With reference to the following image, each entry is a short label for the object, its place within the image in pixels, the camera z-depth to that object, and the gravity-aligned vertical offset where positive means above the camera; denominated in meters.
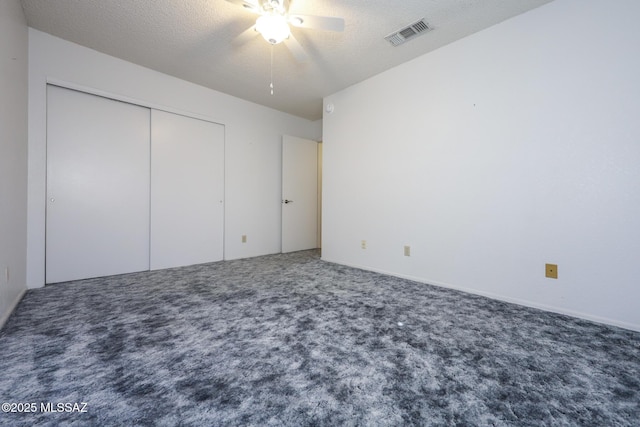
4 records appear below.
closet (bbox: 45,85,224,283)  2.78 +0.32
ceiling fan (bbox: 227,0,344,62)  1.98 +1.46
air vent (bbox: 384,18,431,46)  2.45 +1.74
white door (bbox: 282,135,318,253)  4.69 +0.38
